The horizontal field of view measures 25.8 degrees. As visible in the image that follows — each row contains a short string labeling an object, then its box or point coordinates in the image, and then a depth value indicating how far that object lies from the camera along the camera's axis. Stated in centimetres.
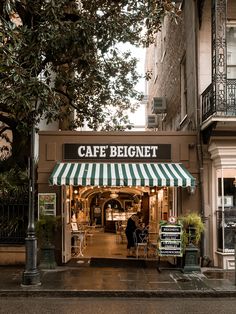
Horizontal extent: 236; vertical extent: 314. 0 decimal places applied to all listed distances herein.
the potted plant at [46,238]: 1433
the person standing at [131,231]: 1833
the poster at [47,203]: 1510
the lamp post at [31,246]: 1173
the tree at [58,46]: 1192
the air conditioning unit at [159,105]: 2262
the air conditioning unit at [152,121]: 2734
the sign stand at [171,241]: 1396
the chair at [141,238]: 1766
